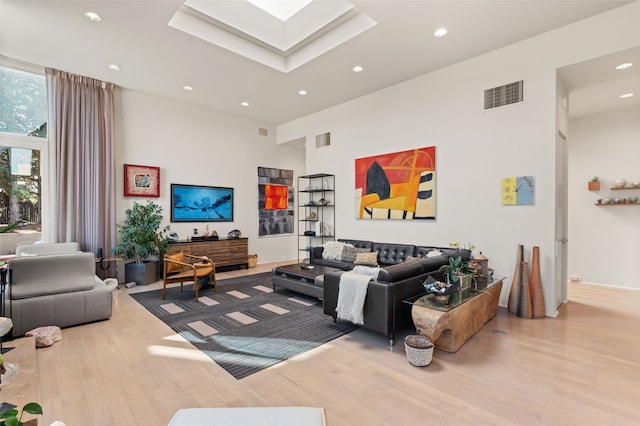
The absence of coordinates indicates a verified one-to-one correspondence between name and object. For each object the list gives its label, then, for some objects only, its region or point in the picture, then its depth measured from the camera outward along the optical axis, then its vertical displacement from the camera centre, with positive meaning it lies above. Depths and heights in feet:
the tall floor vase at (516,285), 13.50 -3.35
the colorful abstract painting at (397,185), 17.15 +1.65
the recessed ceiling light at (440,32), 13.02 +7.92
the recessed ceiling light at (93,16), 12.11 +8.05
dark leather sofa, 10.31 -2.95
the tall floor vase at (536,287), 13.21 -3.40
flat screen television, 22.31 +0.69
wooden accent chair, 15.89 -3.34
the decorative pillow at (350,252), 18.60 -2.54
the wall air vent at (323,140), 23.22 +5.72
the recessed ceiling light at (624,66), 12.65 +6.23
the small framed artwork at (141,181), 20.24 +2.19
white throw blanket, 10.80 -3.12
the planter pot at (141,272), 19.11 -3.88
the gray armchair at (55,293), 11.27 -3.26
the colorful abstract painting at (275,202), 27.14 +0.96
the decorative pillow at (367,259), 17.61 -2.81
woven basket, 8.98 -4.25
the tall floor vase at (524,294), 13.23 -3.71
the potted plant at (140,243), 18.71 -1.94
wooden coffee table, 9.43 -3.57
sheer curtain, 17.28 +3.19
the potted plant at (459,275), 10.54 -2.32
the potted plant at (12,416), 2.67 -1.88
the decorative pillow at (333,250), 19.01 -2.50
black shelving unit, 23.18 +0.22
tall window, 16.37 +3.76
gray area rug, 9.95 -4.69
